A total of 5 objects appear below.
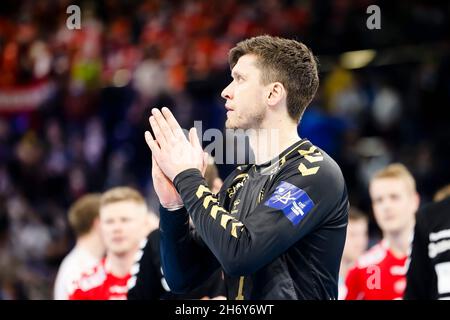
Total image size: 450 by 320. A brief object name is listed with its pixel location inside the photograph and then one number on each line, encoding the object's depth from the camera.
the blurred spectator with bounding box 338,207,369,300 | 13.13
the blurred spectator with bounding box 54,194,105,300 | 13.12
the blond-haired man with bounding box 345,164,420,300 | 11.75
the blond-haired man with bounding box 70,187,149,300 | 11.25
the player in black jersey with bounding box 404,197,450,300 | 6.96
